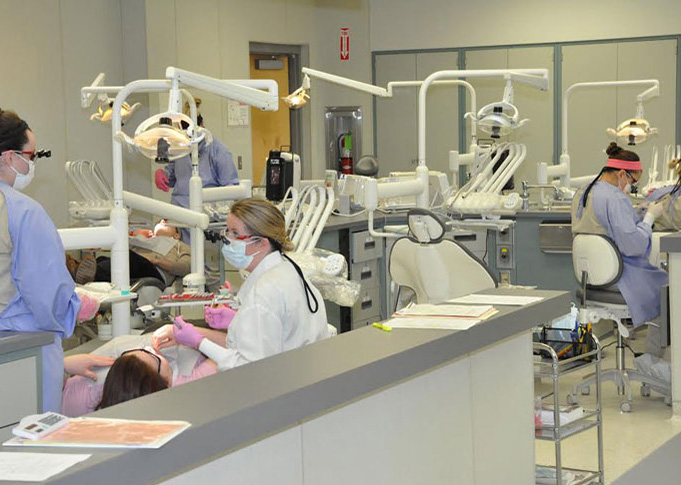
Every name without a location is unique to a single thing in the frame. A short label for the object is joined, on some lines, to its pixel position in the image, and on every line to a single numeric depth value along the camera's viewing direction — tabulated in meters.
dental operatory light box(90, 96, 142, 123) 5.75
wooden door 10.82
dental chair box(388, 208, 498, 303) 4.65
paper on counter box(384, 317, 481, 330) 3.04
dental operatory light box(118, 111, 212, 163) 3.73
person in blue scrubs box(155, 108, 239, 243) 7.10
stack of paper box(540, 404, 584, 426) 3.96
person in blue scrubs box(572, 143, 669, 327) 5.62
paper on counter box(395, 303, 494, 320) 3.19
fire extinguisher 11.20
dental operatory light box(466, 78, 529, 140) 5.21
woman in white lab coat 3.23
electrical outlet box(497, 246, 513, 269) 7.23
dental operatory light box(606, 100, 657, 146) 7.70
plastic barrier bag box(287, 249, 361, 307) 4.72
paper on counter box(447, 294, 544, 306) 3.43
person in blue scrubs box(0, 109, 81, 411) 3.37
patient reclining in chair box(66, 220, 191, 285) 6.01
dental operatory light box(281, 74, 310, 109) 6.47
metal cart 3.81
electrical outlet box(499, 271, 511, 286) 7.16
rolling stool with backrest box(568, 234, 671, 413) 5.52
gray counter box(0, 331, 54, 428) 3.25
